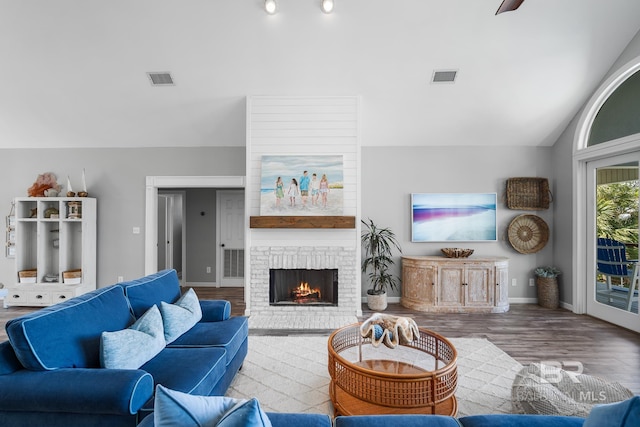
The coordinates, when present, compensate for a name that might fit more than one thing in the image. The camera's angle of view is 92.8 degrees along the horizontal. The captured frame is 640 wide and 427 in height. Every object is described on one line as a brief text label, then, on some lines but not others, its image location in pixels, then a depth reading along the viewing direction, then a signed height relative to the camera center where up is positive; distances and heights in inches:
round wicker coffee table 70.8 -40.5
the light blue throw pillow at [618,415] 33.8 -22.8
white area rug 86.8 -52.6
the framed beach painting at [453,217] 193.0 +1.0
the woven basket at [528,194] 189.3 +15.4
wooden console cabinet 171.8 -38.1
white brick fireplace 162.4 +10.4
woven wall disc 189.8 -9.0
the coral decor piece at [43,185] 183.5 +20.0
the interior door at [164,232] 237.5 -11.3
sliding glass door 146.0 -10.3
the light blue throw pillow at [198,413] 33.4 -22.2
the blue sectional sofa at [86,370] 55.9 -31.1
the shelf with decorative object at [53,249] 178.7 -19.5
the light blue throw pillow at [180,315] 86.4 -29.4
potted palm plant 177.0 -25.8
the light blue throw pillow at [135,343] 65.2 -29.0
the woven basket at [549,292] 180.1 -43.8
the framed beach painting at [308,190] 160.6 +14.9
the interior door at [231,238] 240.5 -15.7
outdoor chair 145.9 -25.1
